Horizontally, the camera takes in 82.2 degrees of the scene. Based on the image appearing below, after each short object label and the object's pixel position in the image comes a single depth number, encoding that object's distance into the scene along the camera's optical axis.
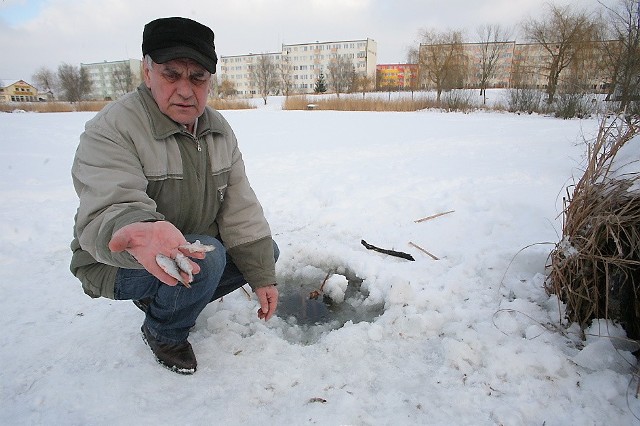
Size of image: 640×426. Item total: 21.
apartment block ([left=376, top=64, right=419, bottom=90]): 69.03
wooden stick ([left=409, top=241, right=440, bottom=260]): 2.77
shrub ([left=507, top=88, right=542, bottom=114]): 18.55
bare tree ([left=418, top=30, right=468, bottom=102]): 27.66
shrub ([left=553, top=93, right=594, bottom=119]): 15.05
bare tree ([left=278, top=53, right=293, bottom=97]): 56.04
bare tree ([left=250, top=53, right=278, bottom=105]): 51.53
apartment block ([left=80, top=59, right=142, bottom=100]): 87.25
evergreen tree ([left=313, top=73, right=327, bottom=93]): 51.66
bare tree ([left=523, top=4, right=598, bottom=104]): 21.38
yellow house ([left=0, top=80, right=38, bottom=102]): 71.50
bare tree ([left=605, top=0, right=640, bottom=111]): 13.84
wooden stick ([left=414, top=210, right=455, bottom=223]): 3.42
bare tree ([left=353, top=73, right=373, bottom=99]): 47.40
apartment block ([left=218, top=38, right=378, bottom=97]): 75.06
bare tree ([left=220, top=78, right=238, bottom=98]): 58.09
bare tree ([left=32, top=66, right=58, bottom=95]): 60.47
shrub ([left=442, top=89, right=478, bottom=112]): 21.56
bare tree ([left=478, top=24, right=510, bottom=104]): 30.33
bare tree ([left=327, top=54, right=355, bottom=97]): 49.09
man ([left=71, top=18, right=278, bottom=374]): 1.30
